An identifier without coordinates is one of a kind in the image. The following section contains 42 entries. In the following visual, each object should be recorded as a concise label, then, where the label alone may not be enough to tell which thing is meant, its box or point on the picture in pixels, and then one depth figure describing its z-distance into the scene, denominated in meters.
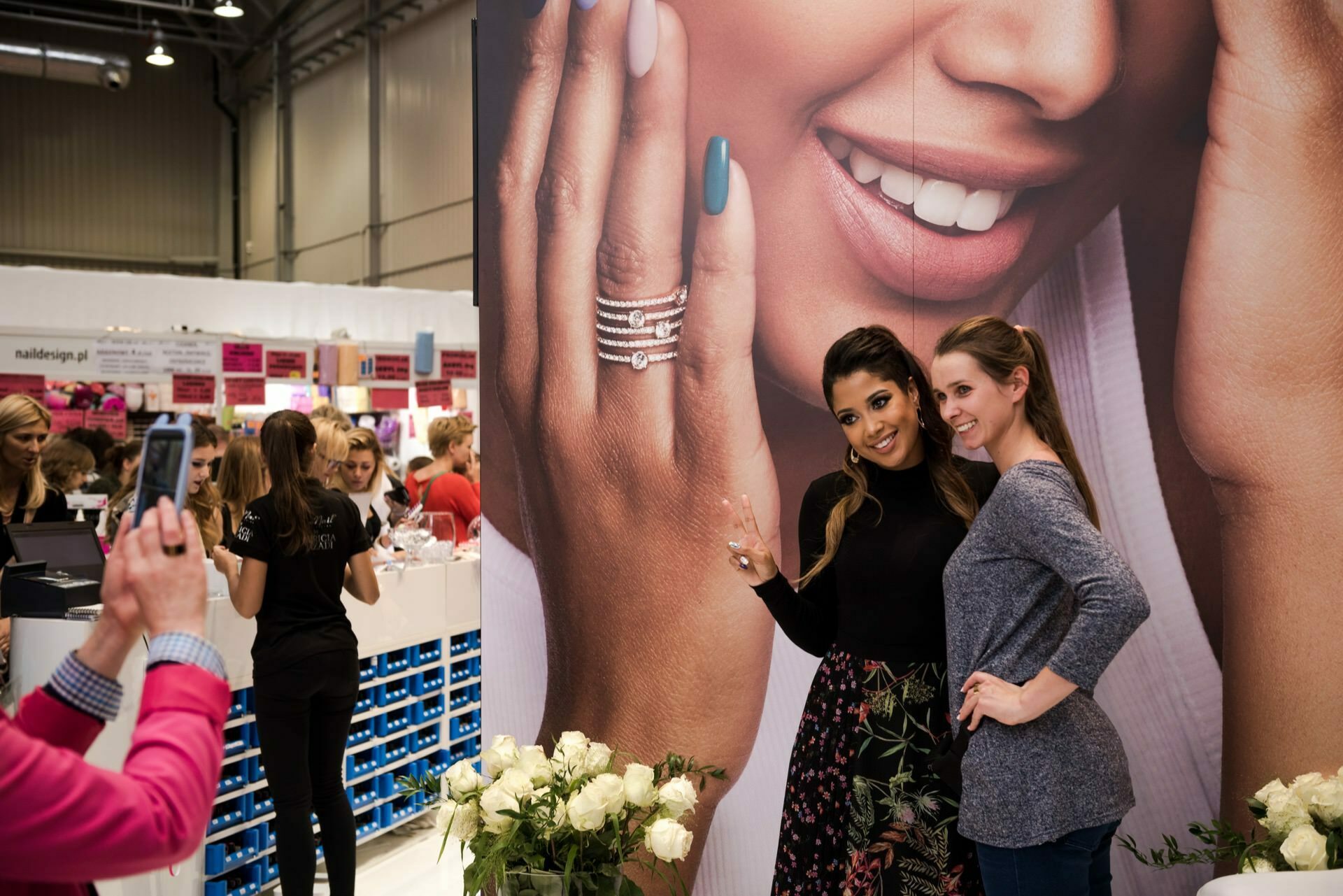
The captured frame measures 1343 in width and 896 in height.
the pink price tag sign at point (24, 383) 6.21
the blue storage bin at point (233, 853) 3.80
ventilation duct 14.24
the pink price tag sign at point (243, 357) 6.74
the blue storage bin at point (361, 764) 4.54
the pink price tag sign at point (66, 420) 8.92
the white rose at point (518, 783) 1.97
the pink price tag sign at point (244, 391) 6.68
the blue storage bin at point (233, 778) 3.90
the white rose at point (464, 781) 2.07
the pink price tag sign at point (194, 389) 6.44
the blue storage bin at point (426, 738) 4.96
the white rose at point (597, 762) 2.04
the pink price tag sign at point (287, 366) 7.09
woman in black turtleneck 2.08
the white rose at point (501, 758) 2.11
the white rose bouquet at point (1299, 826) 2.06
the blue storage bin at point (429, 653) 4.91
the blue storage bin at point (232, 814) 3.86
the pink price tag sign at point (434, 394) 7.43
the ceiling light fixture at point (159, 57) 13.57
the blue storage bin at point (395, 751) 4.74
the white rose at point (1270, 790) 2.25
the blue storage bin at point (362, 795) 4.57
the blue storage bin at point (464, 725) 5.21
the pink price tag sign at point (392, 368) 7.83
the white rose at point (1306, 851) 2.05
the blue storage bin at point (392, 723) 4.70
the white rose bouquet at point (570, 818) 1.90
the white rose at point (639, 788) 1.95
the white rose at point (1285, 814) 2.16
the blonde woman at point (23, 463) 3.90
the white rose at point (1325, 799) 2.13
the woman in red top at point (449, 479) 5.68
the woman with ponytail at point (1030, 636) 1.70
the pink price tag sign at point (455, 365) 8.27
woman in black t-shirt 3.33
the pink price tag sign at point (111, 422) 8.96
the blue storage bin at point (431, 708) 4.95
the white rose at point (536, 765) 2.01
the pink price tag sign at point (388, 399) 7.87
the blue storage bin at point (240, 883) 3.81
